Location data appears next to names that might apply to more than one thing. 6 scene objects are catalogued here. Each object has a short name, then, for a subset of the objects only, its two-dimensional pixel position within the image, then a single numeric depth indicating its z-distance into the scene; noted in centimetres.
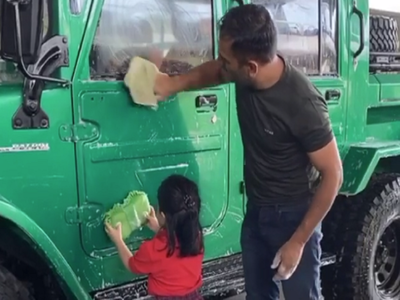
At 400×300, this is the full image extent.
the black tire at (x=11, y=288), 275
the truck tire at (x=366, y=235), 406
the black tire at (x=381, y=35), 455
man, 266
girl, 303
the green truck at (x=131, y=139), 275
